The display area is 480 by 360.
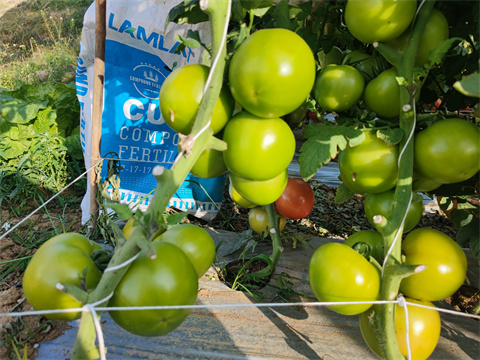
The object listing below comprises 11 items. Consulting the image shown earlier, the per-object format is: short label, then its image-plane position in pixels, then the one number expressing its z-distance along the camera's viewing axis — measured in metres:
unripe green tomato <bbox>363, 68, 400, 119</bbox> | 0.78
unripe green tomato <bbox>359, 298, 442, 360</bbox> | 0.74
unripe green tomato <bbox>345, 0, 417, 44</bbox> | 0.72
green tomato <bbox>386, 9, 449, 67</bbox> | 0.75
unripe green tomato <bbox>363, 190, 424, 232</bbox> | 0.83
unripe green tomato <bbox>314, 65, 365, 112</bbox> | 0.83
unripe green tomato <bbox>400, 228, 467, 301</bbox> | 0.74
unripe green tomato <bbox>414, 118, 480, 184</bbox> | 0.71
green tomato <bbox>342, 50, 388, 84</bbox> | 0.90
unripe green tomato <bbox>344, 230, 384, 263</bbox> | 0.83
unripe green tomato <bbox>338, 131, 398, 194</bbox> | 0.77
